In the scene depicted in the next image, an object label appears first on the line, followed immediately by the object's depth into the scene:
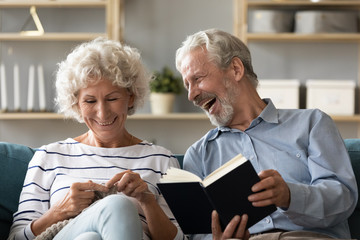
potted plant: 4.29
